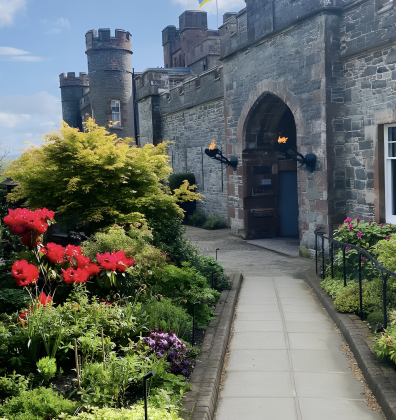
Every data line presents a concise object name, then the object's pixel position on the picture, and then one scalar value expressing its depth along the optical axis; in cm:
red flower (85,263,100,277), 523
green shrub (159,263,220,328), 575
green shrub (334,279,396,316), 577
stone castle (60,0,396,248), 923
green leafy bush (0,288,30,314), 493
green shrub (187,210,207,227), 1770
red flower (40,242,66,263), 514
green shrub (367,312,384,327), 539
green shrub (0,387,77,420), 319
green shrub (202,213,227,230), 1636
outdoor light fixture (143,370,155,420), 283
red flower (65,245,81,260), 532
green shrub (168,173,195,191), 1842
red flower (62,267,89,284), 499
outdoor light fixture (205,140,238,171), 1365
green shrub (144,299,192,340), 473
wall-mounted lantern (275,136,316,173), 1033
